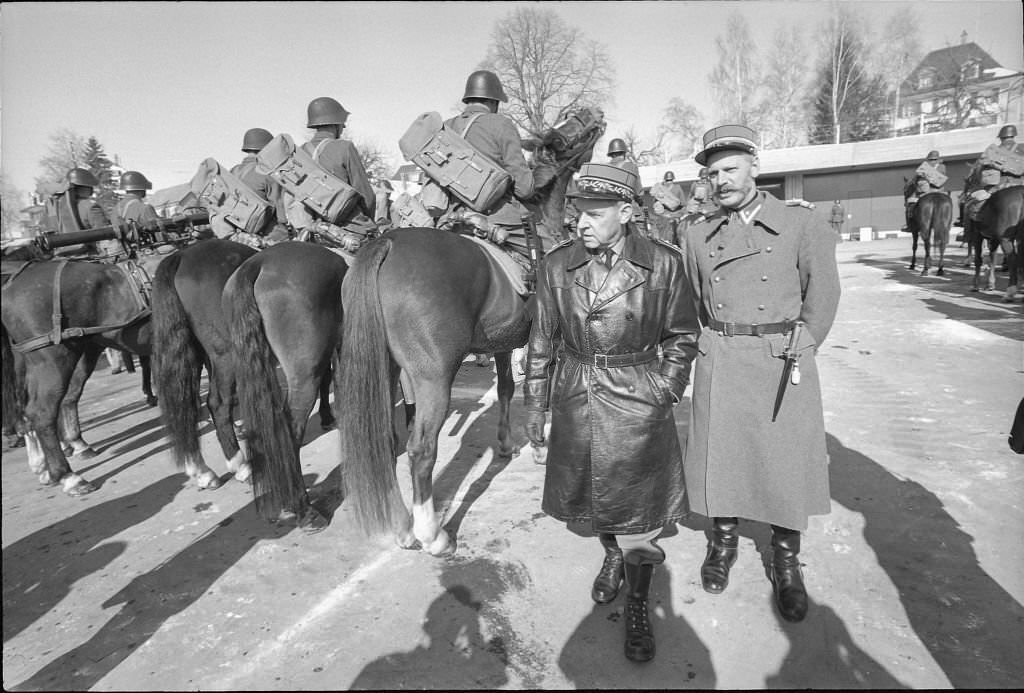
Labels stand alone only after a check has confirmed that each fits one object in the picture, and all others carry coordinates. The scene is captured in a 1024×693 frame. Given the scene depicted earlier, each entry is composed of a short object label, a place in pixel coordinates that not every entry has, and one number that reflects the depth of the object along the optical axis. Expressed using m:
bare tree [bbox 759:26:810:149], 31.05
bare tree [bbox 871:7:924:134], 15.45
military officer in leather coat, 2.33
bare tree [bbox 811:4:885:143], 31.56
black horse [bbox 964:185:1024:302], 9.17
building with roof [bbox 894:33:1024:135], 32.75
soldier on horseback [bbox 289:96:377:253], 4.55
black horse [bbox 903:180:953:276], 12.36
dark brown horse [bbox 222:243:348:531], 3.65
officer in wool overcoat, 2.53
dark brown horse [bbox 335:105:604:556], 3.24
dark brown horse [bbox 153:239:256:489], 4.36
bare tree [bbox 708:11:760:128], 26.91
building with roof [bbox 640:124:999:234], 27.28
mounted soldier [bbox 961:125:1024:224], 10.76
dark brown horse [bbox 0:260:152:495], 4.27
